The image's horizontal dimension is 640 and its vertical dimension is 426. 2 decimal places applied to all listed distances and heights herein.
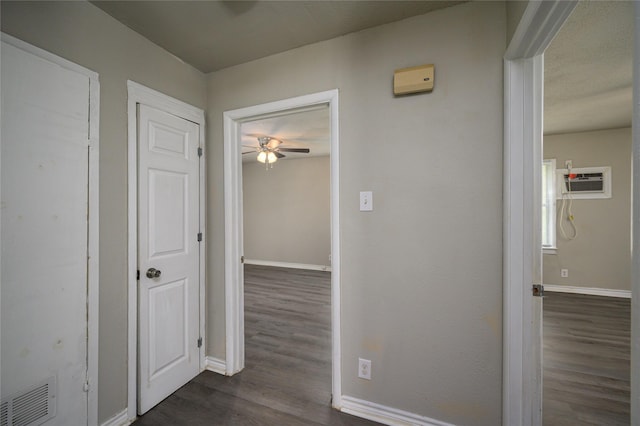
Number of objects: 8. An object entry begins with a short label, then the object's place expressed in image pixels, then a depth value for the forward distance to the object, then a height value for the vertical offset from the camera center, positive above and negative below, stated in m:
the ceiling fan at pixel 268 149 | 4.46 +1.06
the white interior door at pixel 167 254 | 1.82 -0.30
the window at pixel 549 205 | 4.41 +0.14
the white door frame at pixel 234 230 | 2.19 -0.15
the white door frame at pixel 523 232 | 1.36 -0.10
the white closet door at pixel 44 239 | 1.22 -0.14
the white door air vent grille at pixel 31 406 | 1.22 -0.92
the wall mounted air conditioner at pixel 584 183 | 4.10 +0.47
